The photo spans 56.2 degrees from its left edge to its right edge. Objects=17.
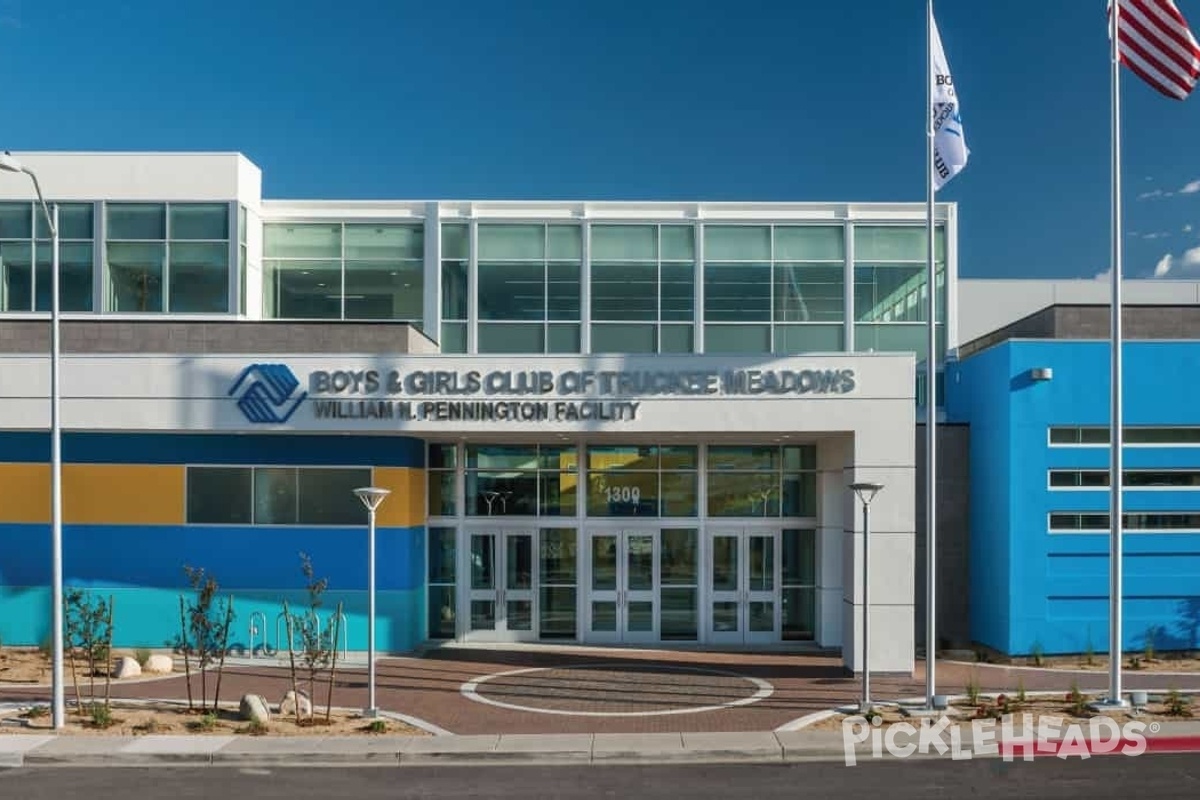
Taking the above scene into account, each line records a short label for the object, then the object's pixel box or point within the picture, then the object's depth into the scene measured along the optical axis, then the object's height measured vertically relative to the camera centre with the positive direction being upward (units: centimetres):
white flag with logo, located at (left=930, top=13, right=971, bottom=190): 1653 +479
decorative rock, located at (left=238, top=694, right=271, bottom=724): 1511 -351
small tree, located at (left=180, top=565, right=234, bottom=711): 1558 -256
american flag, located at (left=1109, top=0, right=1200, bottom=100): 1526 +558
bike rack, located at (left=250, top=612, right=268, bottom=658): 2050 -321
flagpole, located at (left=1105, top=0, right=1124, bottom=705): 1576 +4
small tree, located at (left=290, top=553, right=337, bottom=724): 1579 -286
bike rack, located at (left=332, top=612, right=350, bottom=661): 2058 -333
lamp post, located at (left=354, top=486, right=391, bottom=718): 1548 -172
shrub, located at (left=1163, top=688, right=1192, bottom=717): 1527 -349
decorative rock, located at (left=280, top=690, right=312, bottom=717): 1551 -352
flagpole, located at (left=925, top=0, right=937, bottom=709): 1581 +53
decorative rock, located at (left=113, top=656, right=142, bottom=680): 1867 -364
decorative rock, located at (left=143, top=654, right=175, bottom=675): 1916 -366
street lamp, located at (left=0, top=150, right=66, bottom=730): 1482 -110
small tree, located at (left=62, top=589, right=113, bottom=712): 1602 -271
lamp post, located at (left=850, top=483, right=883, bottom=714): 1565 -178
